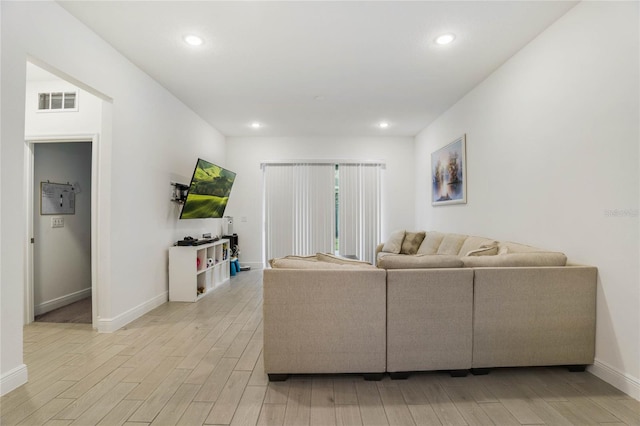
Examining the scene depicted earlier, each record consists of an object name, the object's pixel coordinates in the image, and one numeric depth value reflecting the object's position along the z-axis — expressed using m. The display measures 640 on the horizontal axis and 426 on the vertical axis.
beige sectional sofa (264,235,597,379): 2.05
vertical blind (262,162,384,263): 6.21
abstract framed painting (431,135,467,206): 4.06
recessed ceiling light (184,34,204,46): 2.71
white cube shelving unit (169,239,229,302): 3.97
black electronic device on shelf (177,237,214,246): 4.13
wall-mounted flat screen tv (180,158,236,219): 3.99
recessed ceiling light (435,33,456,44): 2.68
